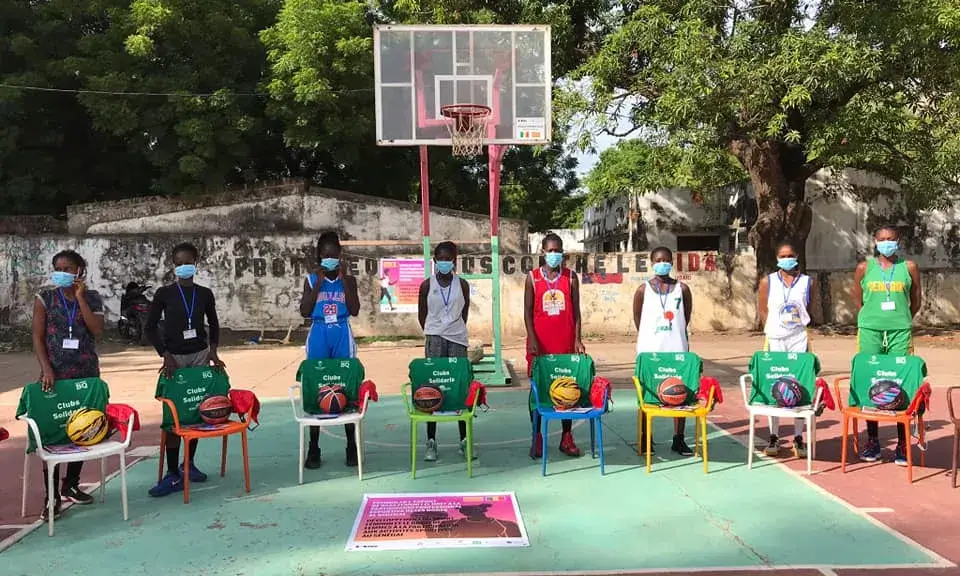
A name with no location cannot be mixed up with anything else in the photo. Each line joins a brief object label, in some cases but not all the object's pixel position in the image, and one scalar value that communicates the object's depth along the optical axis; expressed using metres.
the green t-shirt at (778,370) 5.57
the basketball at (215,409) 5.02
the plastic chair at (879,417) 5.12
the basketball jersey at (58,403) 4.61
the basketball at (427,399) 5.41
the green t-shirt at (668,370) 5.67
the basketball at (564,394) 5.45
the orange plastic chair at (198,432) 4.84
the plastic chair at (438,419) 5.32
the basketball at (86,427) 4.61
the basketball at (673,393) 5.43
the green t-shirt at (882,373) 5.41
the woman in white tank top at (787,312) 5.85
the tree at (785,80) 10.60
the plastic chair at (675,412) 5.30
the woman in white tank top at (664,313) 5.88
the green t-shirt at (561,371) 5.74
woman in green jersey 5.74
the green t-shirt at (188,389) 5.10
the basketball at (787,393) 5.34
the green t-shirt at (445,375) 5.73
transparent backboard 8.84
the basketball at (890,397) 5.21
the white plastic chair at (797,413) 5.24
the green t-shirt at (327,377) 5.66
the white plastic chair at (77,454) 4.39
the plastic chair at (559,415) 5.31
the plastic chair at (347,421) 5.23
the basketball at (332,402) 5.40
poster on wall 13.08
